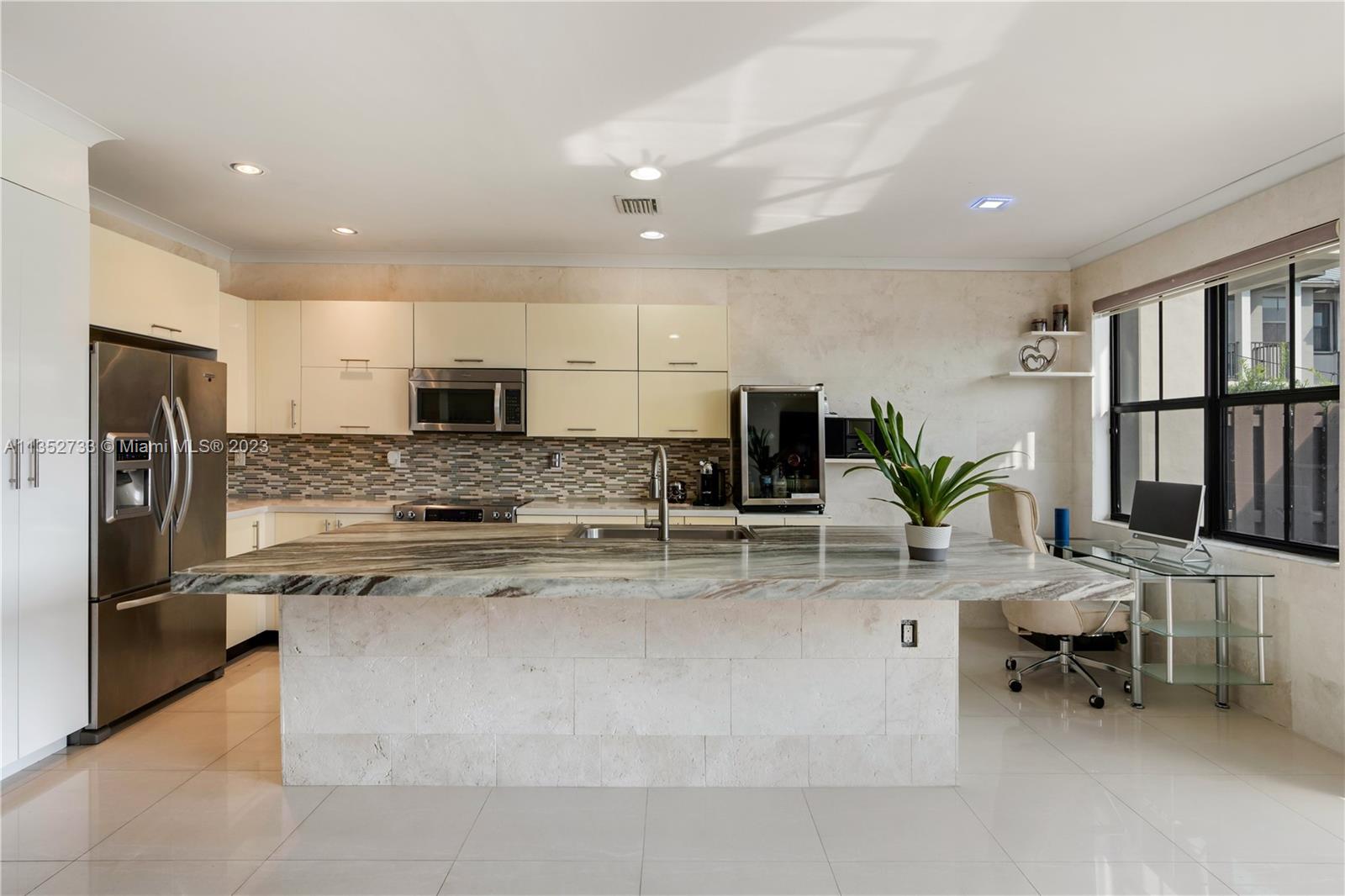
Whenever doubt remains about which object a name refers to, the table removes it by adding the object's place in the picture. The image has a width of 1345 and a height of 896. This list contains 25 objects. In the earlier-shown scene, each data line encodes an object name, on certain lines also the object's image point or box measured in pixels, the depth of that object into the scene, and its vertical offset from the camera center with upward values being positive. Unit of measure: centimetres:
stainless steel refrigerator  314 -33
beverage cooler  464 +2
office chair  379 -83
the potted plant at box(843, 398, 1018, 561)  238 -13
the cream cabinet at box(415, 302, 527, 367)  476 +72
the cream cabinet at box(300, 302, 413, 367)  475 +72
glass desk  345 -85
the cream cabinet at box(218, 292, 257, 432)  452 +57
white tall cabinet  272 +7
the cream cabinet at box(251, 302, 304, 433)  473 +51
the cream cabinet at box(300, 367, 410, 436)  477 +31
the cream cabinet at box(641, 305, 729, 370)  480 +70
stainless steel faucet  275 -18
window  338 +24
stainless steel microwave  472 +30
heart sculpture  506 +59
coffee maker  485 -26
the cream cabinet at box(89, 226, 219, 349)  326 +75
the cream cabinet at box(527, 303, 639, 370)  478 +70
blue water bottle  457 -48
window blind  320 +88
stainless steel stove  454 -39
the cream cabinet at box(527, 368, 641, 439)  480 +30
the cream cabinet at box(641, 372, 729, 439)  482 +27
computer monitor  378 -34
